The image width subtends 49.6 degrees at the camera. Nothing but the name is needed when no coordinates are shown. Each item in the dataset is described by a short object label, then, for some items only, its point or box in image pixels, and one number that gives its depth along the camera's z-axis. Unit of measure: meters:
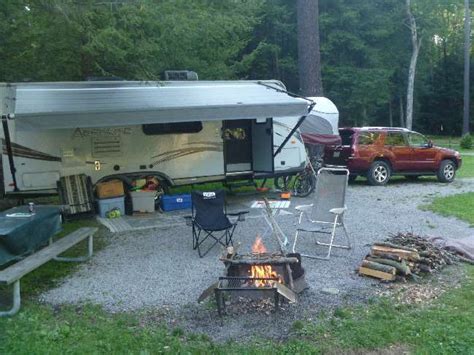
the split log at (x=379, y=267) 5.72
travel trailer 8.48
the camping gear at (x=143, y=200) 10.79
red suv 14.00
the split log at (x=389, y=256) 5.94
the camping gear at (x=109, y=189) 10.55
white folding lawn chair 7.59
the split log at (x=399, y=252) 5.93
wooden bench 5.05
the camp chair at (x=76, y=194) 10.20
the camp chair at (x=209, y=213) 7.34
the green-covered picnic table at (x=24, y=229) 5.79
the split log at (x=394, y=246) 6.06
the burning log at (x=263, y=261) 5.21
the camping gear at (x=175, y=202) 11.03
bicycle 12.59
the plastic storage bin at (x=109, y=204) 10.53
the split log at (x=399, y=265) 5.72
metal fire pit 4.82
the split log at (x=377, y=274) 5.70
